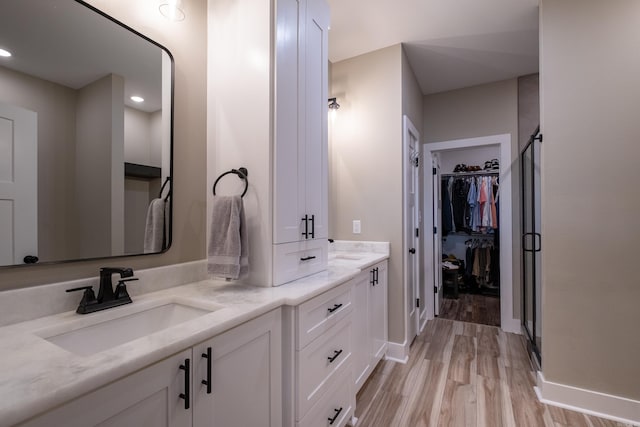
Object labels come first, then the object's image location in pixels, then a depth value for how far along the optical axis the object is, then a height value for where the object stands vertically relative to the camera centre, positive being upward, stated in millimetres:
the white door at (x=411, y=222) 2650 -87
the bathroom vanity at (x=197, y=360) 597 -405
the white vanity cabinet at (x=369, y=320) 1925 -783
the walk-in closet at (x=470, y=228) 4457 -232
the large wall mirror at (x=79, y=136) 931 +296
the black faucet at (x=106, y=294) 991 -286
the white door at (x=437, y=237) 3646 -302
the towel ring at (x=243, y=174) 1421 +199
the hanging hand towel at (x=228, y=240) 1302 -115
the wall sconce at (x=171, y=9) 1332 +957
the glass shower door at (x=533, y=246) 2332 -296
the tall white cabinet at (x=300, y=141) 1421 +400
